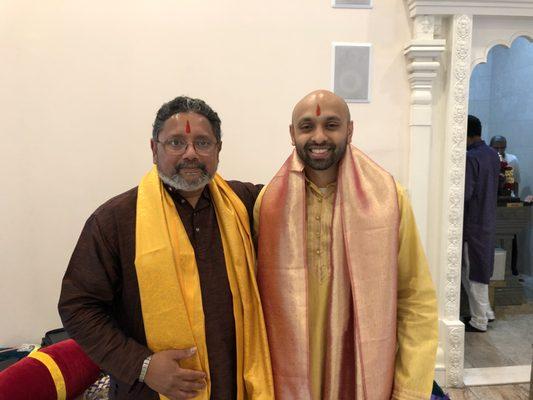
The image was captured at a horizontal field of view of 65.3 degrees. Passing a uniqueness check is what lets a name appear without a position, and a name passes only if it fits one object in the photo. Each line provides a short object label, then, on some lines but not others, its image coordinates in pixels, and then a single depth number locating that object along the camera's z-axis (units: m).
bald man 1.35
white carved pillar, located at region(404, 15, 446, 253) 2.41
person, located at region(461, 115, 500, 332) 3.23
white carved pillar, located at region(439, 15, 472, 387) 2.46
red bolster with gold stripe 1.63
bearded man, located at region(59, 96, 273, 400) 1.24
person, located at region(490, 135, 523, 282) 4.25
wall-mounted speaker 2.47
